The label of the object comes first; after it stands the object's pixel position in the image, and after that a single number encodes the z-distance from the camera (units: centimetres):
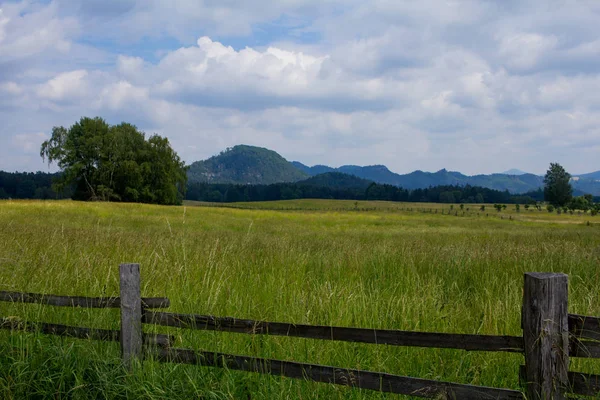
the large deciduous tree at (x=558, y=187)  12594
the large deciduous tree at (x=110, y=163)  6581
